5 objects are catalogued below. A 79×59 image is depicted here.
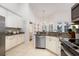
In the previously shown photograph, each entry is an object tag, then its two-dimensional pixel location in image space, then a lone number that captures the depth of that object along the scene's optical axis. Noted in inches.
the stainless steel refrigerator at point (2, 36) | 66.6
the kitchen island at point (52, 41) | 74.5
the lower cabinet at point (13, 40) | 83.3
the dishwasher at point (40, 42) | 105.5
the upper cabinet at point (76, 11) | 45.8
